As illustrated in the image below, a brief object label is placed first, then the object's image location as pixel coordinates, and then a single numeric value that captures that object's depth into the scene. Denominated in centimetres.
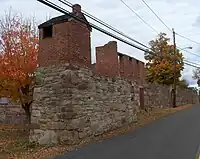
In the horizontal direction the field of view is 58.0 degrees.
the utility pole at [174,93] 2123
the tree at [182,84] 3118
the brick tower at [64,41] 807
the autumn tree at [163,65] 2509
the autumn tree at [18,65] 1021
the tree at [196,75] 4406
